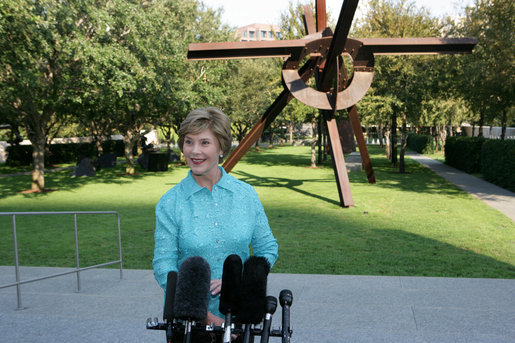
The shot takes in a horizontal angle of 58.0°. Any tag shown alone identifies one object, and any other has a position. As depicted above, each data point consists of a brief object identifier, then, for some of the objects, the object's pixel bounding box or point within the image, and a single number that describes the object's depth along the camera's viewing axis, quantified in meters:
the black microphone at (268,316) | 1.88
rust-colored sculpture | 12.92
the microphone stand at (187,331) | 1.82
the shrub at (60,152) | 32.38
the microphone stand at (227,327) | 1.81
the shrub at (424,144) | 40.78
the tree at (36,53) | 14.87
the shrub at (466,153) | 22.94
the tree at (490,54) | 15.82
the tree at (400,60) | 21.23
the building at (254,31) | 159.12
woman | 2.21
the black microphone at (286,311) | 1.91
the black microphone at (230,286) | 1.86
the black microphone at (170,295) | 1.85
